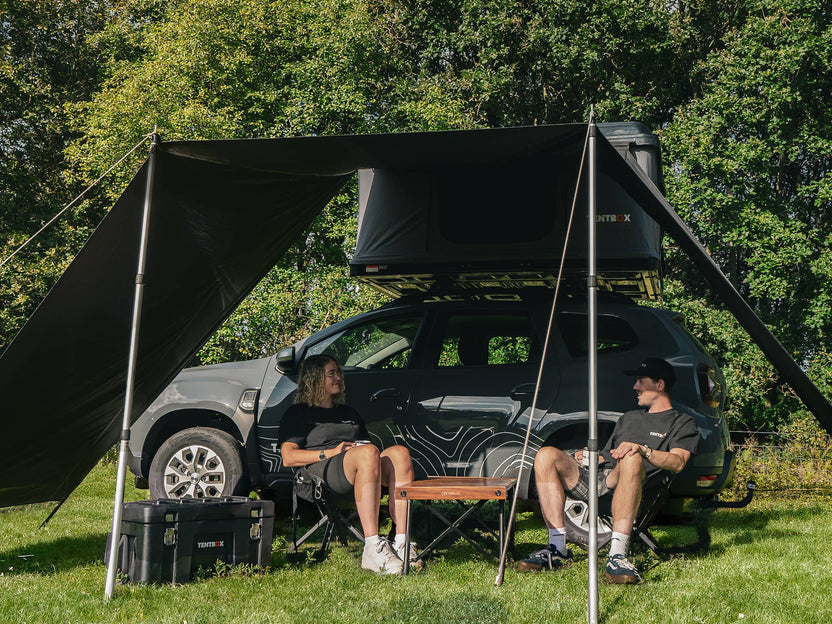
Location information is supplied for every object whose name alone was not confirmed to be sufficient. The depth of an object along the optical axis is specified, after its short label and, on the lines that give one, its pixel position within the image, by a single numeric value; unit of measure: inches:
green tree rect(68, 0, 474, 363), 657.6
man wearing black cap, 202.7
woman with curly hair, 206.7
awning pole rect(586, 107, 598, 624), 168.7
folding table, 196.4
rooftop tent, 248.7
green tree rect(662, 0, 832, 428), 649.6
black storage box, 189.6
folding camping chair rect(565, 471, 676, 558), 211.9
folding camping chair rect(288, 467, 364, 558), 214.1
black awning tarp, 199.3
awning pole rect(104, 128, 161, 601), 182.4
